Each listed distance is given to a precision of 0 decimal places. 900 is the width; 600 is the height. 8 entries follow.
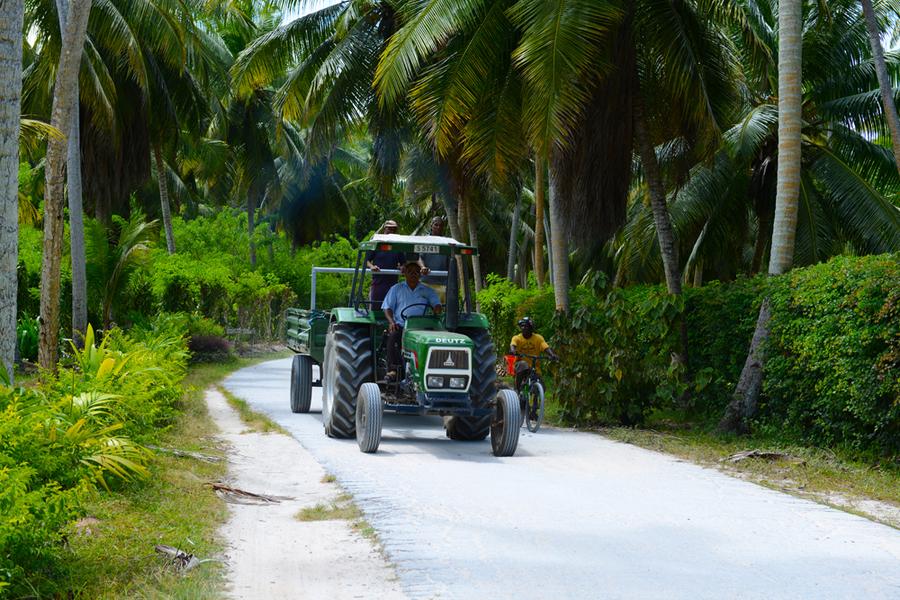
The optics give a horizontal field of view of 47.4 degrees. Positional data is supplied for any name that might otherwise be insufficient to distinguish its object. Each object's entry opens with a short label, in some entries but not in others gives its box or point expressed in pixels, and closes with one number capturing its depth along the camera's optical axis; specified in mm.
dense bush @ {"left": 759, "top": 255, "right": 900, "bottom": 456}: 10453
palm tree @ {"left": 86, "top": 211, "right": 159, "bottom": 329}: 21359
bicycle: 13961
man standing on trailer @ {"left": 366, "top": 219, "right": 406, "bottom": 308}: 14305
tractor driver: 12562
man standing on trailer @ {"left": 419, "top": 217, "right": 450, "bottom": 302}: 14344
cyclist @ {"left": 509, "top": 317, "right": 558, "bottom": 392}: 14422
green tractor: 11516
